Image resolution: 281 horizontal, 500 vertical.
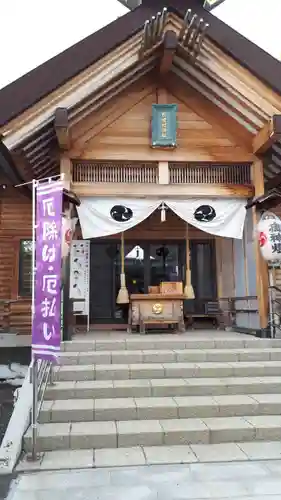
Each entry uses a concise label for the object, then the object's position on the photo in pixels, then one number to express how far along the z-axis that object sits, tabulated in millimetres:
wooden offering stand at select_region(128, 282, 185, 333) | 8750
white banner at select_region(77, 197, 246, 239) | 8094
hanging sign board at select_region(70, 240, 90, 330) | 9625
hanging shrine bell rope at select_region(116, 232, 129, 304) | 9250
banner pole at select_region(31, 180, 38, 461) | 4305
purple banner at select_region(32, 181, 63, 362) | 4461
